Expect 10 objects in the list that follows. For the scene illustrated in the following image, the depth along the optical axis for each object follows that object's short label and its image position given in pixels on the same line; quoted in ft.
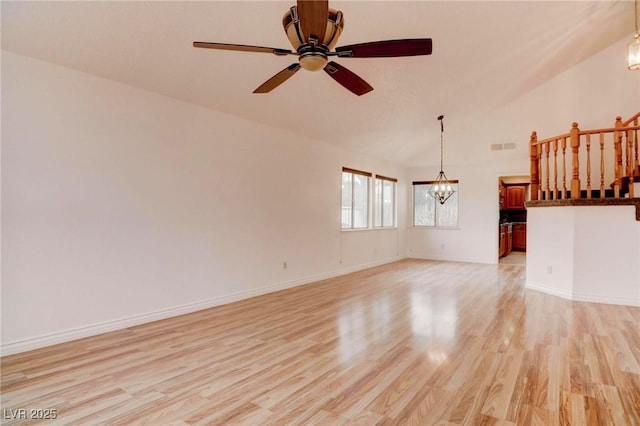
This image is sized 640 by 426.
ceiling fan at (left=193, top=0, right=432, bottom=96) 5.73
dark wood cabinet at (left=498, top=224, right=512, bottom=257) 30.39
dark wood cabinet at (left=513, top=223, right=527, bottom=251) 39.06
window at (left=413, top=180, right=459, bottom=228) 30.25
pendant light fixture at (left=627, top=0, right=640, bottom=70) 13.76
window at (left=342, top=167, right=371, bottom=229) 24.02
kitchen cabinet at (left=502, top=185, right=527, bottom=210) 38.56
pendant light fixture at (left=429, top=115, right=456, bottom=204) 24.88
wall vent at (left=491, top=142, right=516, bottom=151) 25.51
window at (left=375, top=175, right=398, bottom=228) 28.09
